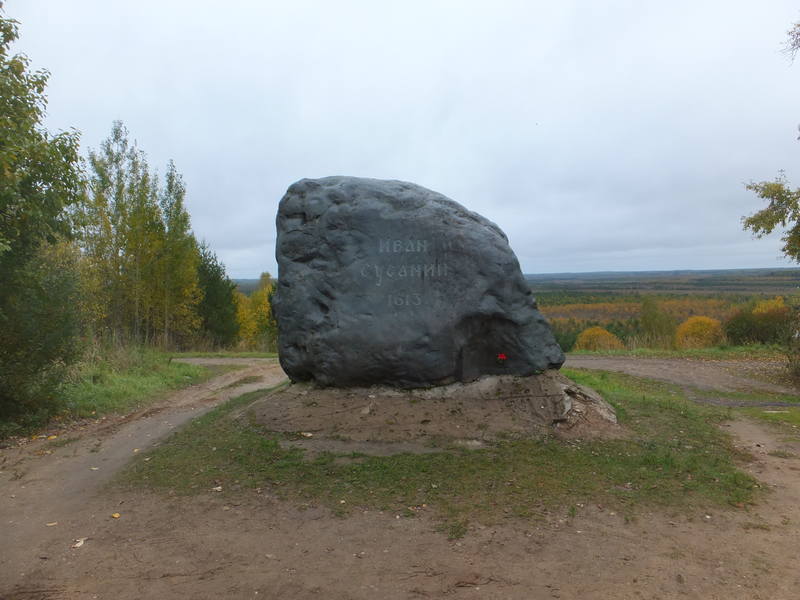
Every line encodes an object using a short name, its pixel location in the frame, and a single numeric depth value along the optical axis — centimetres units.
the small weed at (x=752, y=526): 485
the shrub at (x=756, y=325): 2025
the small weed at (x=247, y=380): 1314
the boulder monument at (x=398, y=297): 750
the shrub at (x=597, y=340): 2690
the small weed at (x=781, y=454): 696
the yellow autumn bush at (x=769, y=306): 2156
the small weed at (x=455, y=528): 461
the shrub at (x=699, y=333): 2218
